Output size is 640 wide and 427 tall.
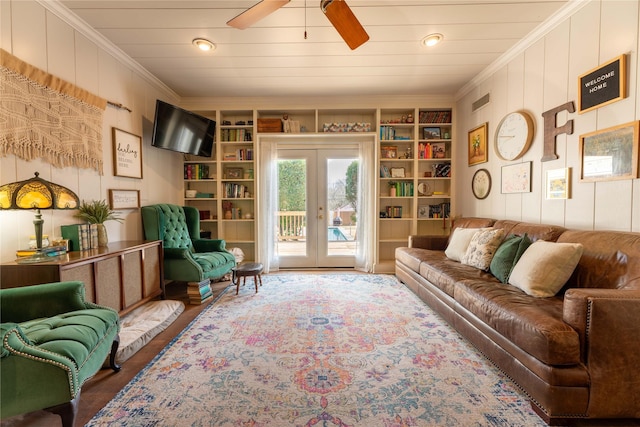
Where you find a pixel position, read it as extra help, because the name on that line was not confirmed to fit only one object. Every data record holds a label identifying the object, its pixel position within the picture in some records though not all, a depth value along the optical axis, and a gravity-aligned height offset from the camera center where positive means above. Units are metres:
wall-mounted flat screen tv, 3.20 +0.96
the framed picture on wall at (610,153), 1.84 +0.36
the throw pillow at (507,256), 2.22 -0.46
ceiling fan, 1.73 +1.27
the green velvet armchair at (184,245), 3.00 -0.53
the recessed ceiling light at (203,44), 2.64 +1.60
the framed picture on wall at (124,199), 2.80 +0.06
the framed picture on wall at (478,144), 3.43 +0.78
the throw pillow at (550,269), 1.83 -0.47
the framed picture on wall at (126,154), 2.85 +0.57
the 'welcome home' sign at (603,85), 1.88 +0.87
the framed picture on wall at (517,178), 2.80 +0.26
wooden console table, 1.76 -0.52
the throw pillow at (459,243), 2.95 -0.47
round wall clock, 2.76 +0.74
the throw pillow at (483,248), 2.54 -0.45
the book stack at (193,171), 4.27 +0.52
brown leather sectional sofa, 1.30 -0.71
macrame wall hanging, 1.84 +0.69
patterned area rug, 1.43 -1.13
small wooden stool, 3.22 -0.81
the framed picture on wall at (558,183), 2.33 +0.17
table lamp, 1.66 +0.05
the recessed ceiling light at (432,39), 2.60 +1.62
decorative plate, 3.42 +0.25
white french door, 4.44 -0.08
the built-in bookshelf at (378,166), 4.21 +0.55
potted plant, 2.43 -0.10
